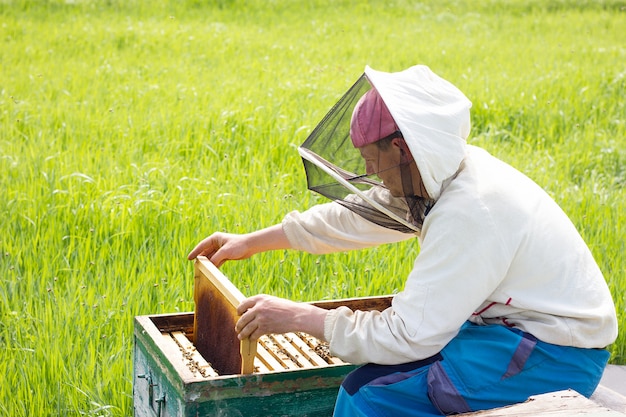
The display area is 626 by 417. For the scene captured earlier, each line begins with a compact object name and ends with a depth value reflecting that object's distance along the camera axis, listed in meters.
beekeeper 4.98
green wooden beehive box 5.39
